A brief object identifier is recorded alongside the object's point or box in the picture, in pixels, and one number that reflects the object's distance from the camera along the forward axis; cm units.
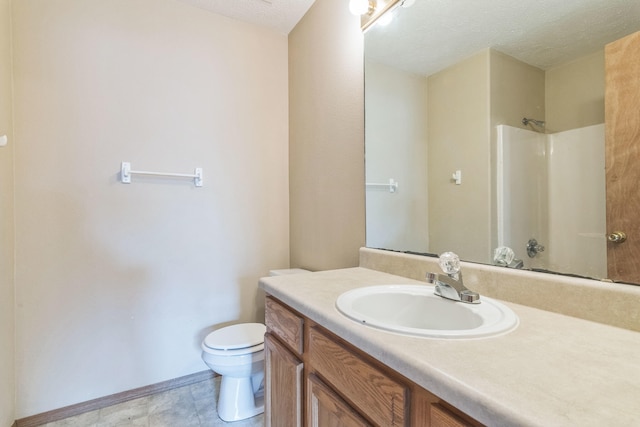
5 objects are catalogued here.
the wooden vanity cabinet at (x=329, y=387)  55
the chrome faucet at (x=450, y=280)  87
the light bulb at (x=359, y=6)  140
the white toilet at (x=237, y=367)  149
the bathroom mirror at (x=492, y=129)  78
